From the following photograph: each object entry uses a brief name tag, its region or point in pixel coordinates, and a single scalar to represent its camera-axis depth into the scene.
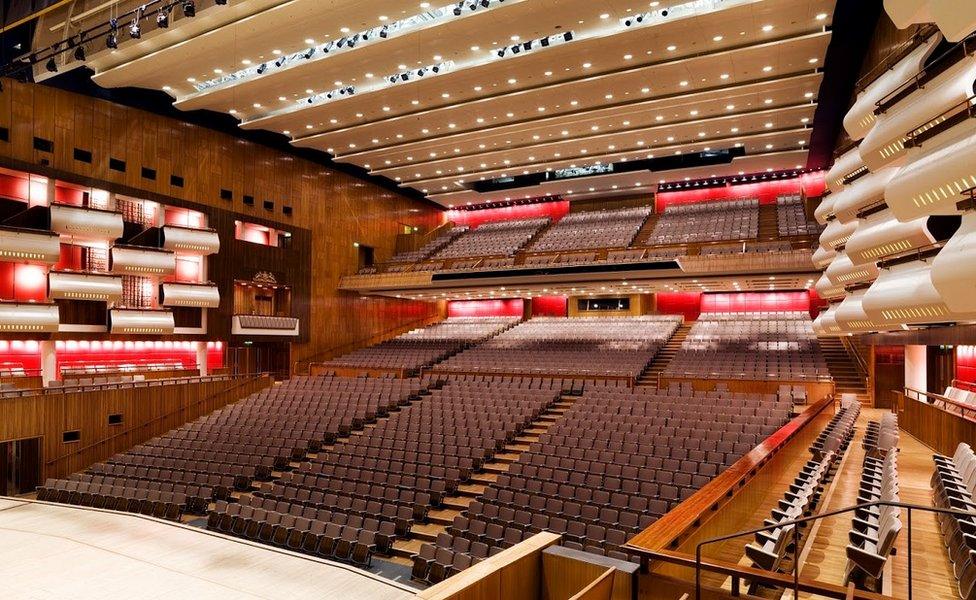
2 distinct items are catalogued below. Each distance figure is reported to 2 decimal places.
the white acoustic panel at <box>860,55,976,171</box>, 4.29
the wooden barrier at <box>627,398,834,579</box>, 3.34
